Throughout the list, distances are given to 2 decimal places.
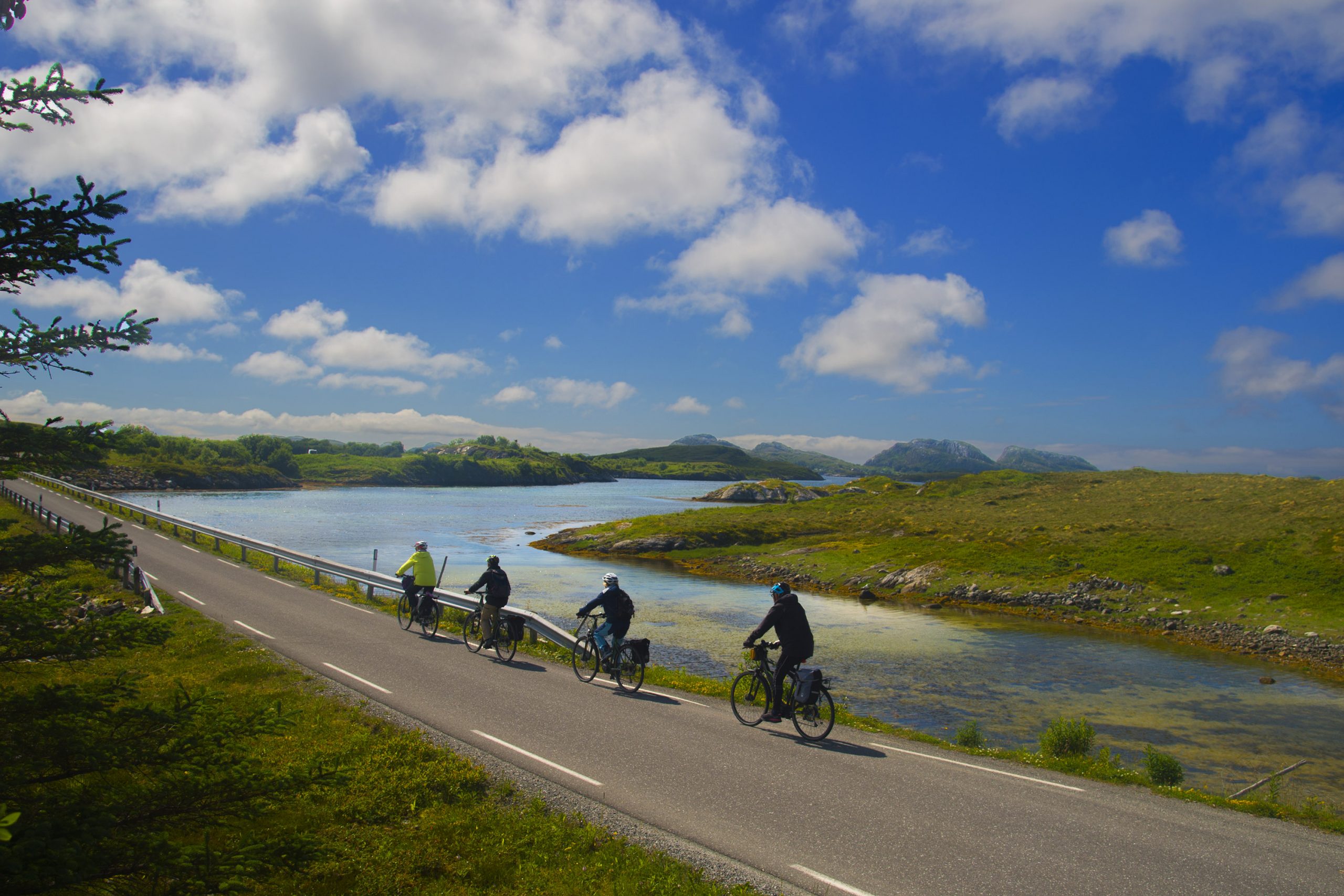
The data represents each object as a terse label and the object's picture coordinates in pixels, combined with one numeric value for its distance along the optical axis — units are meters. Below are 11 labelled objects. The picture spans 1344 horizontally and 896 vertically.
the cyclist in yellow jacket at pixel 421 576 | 22.83
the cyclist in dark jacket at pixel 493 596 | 19.50
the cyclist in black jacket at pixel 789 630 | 13.61
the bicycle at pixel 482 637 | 19.66
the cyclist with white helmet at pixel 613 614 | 17.27
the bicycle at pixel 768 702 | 13.54
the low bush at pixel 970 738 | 14.99
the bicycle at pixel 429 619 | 22.56
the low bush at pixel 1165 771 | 12.98
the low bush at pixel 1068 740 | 14.66
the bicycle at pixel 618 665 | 17.00
